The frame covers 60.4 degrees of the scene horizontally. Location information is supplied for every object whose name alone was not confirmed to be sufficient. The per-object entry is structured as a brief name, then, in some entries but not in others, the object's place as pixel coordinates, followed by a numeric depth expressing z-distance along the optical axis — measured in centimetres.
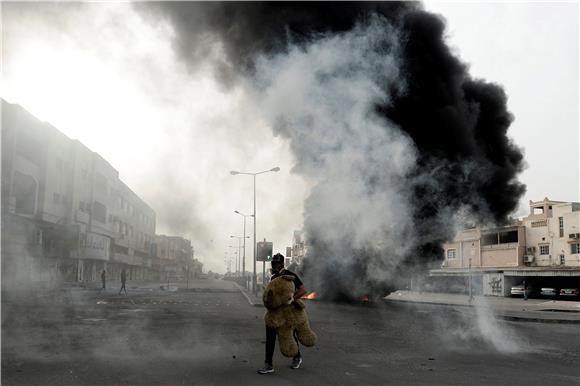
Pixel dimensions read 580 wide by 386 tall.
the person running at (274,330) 697
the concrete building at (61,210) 1802
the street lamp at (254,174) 2611
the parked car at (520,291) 4478
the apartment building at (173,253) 11174
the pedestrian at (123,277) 3061
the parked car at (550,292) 4278
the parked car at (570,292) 4091
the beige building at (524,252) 4466
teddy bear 712
